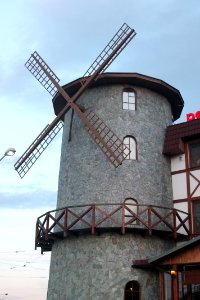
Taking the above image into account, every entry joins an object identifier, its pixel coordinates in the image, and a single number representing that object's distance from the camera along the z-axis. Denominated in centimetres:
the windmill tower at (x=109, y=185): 2017
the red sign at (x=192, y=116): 2388
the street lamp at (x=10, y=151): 1566
